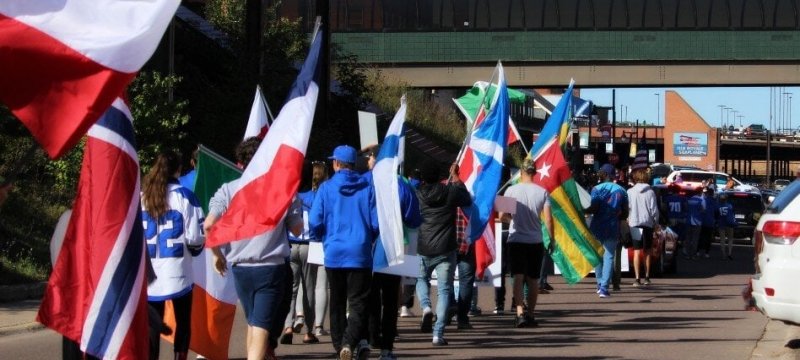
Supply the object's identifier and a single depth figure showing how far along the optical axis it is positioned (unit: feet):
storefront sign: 460.55
